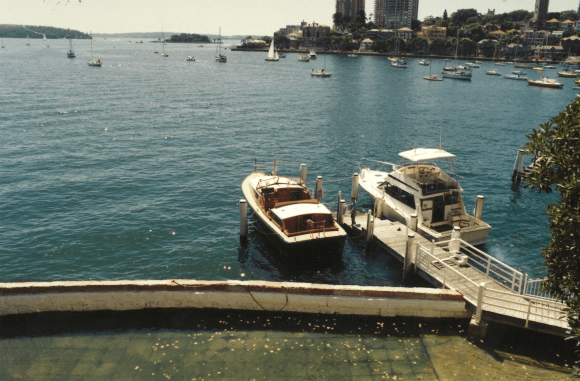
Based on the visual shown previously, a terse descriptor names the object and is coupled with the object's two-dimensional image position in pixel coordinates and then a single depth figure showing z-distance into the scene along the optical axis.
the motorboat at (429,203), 23.48
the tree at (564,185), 8.80
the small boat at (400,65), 175.56
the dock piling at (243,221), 23.47
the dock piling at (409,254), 19.67
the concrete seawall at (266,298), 15.79
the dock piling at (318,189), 27.78
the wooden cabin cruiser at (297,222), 21.59
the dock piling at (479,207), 24.72
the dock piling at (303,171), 28.35
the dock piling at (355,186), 28.55
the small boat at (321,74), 132.84
